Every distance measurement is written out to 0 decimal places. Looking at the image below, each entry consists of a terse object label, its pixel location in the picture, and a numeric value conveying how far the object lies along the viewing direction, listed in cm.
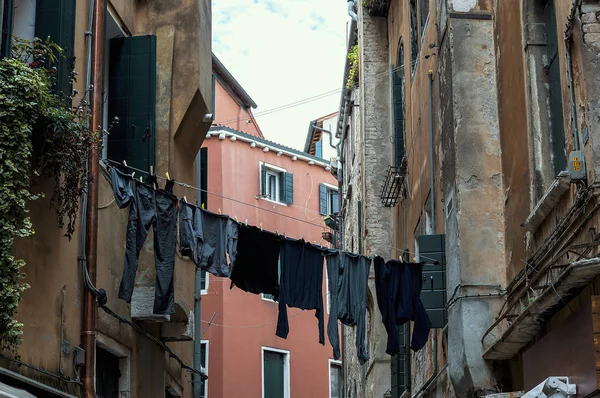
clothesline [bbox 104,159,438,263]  1252
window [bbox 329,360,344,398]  3266
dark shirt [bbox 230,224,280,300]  1222
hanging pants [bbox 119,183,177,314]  1091
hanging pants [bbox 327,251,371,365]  1256
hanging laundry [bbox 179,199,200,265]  1141
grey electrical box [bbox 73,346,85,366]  1013
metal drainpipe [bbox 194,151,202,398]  1710
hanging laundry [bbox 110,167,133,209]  1057
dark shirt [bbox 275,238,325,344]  1240
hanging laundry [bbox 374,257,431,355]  1266
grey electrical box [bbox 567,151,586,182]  809
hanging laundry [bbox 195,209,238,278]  1159
